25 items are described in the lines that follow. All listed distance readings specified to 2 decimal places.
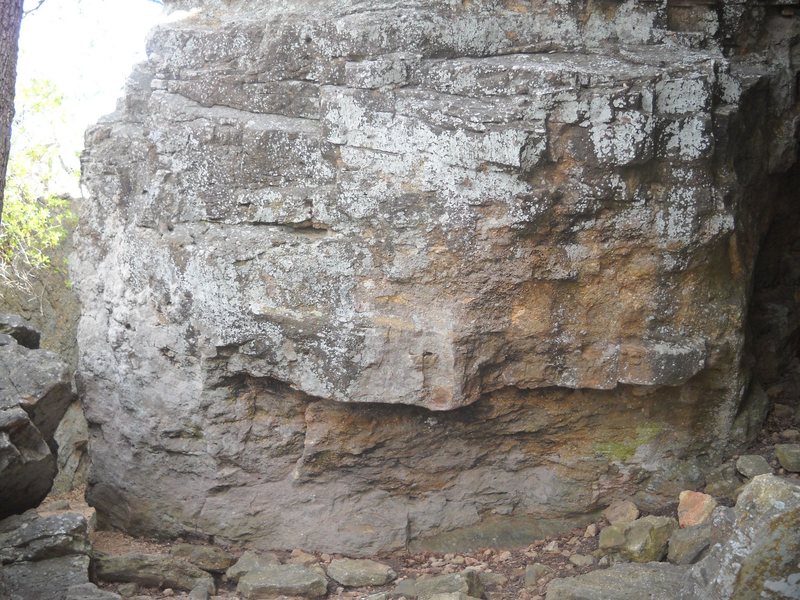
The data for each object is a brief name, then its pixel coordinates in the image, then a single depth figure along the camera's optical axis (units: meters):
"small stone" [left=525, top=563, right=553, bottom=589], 5.26
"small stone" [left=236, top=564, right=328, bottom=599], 5.29
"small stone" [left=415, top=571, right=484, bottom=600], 5.13
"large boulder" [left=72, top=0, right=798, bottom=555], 5.20
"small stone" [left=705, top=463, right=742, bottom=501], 5.63
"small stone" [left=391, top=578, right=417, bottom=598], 5.27
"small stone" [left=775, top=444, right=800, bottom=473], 5.57
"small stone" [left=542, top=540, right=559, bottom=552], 5.68
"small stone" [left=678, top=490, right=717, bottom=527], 5.34
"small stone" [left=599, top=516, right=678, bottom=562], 5.21
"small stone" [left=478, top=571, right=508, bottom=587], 5.36
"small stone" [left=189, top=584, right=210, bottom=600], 5.23
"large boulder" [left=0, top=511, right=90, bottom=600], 4.81
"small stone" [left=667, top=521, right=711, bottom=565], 4.95
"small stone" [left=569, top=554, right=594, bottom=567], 5.41
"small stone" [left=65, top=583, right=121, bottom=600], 4.78
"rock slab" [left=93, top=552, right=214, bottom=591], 5.37
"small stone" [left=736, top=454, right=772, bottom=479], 5.58
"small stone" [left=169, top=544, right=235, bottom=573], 5.69
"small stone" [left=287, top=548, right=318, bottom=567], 5.75
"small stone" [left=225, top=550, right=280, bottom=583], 5.60
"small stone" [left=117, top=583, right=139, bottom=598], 5.26
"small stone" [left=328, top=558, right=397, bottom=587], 5.46
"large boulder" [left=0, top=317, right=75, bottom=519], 5.01
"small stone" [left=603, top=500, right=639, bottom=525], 5.70
